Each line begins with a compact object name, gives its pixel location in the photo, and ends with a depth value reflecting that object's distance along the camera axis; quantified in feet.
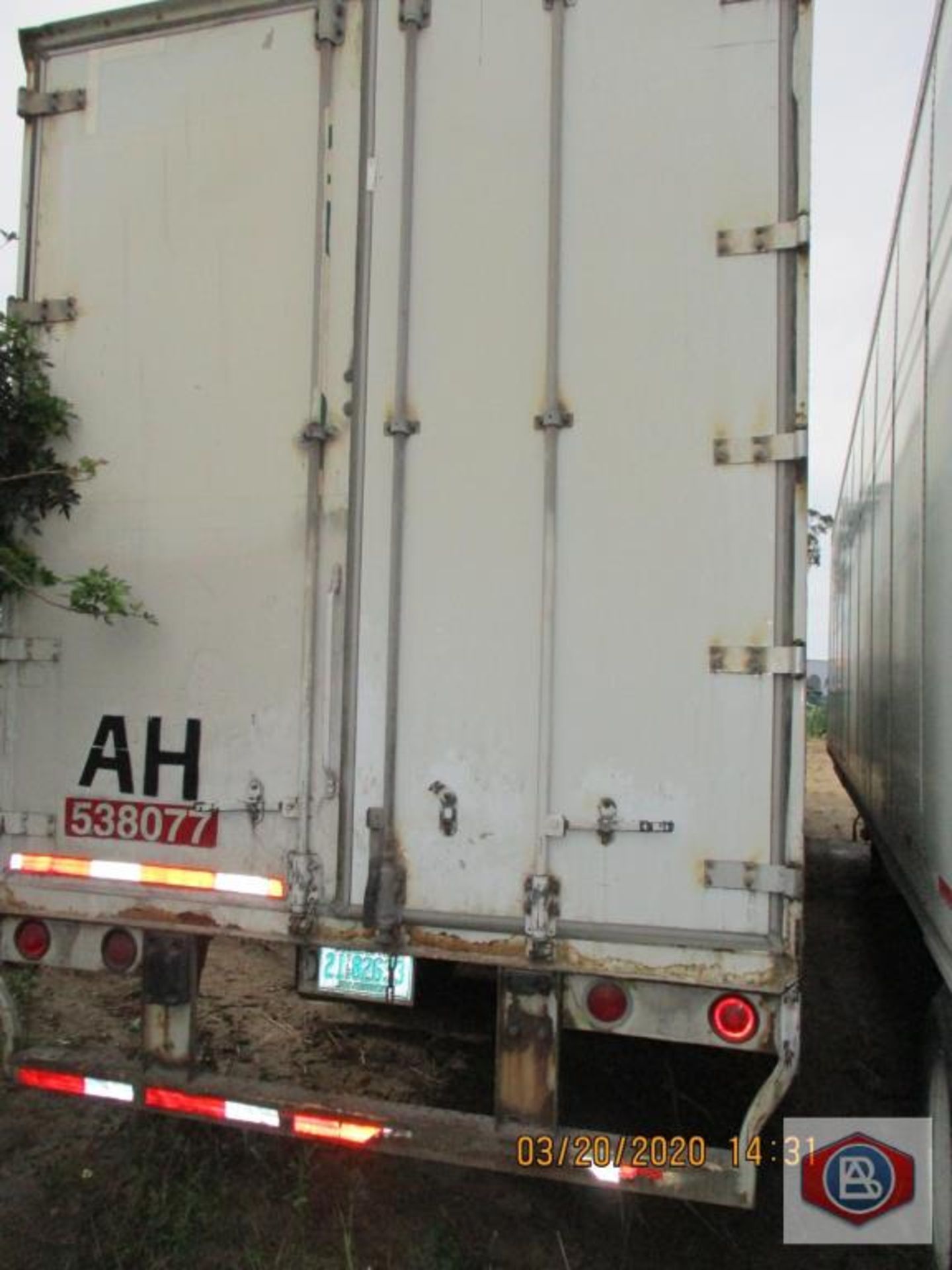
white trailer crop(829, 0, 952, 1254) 9.46
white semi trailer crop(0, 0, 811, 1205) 8.56
